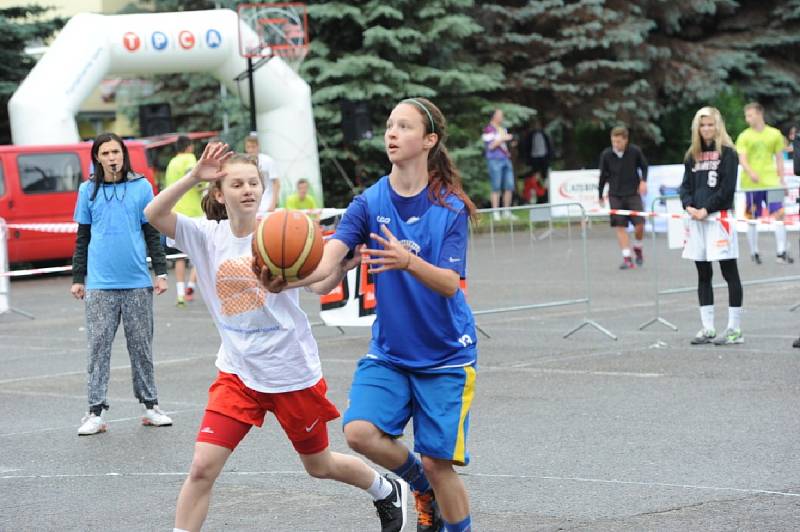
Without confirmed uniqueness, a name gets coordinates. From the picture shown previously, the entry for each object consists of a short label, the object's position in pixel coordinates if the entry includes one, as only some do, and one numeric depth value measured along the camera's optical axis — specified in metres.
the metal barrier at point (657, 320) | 13.52
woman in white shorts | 11.98
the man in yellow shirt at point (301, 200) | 21.41
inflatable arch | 24.69
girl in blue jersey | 5.52
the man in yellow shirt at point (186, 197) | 17.22
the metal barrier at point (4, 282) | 17.20
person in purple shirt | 29.41
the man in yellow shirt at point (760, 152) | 18.89
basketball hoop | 27.83
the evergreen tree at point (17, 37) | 29.89
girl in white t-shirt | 5.80
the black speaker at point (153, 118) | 30.16
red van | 22.17
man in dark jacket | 20.22
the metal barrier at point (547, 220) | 13.46
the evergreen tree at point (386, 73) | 30.16
